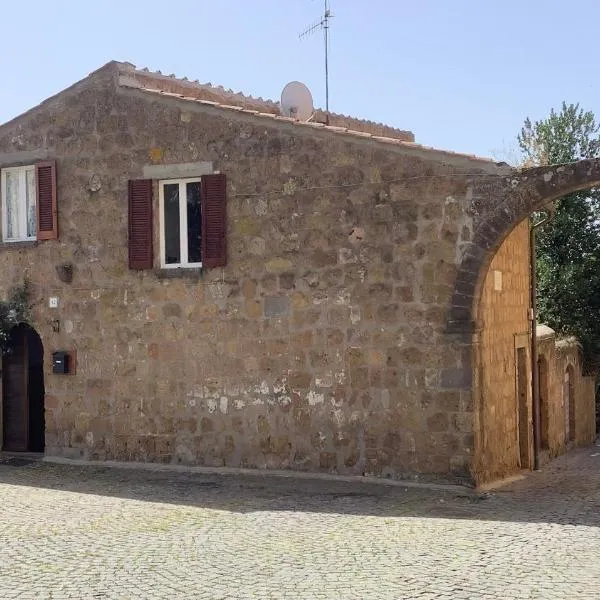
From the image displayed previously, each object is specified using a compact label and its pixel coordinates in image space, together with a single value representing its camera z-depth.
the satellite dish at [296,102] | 13.16
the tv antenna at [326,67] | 14.26
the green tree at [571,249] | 18.91
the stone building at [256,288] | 10.20
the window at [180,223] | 11.80
